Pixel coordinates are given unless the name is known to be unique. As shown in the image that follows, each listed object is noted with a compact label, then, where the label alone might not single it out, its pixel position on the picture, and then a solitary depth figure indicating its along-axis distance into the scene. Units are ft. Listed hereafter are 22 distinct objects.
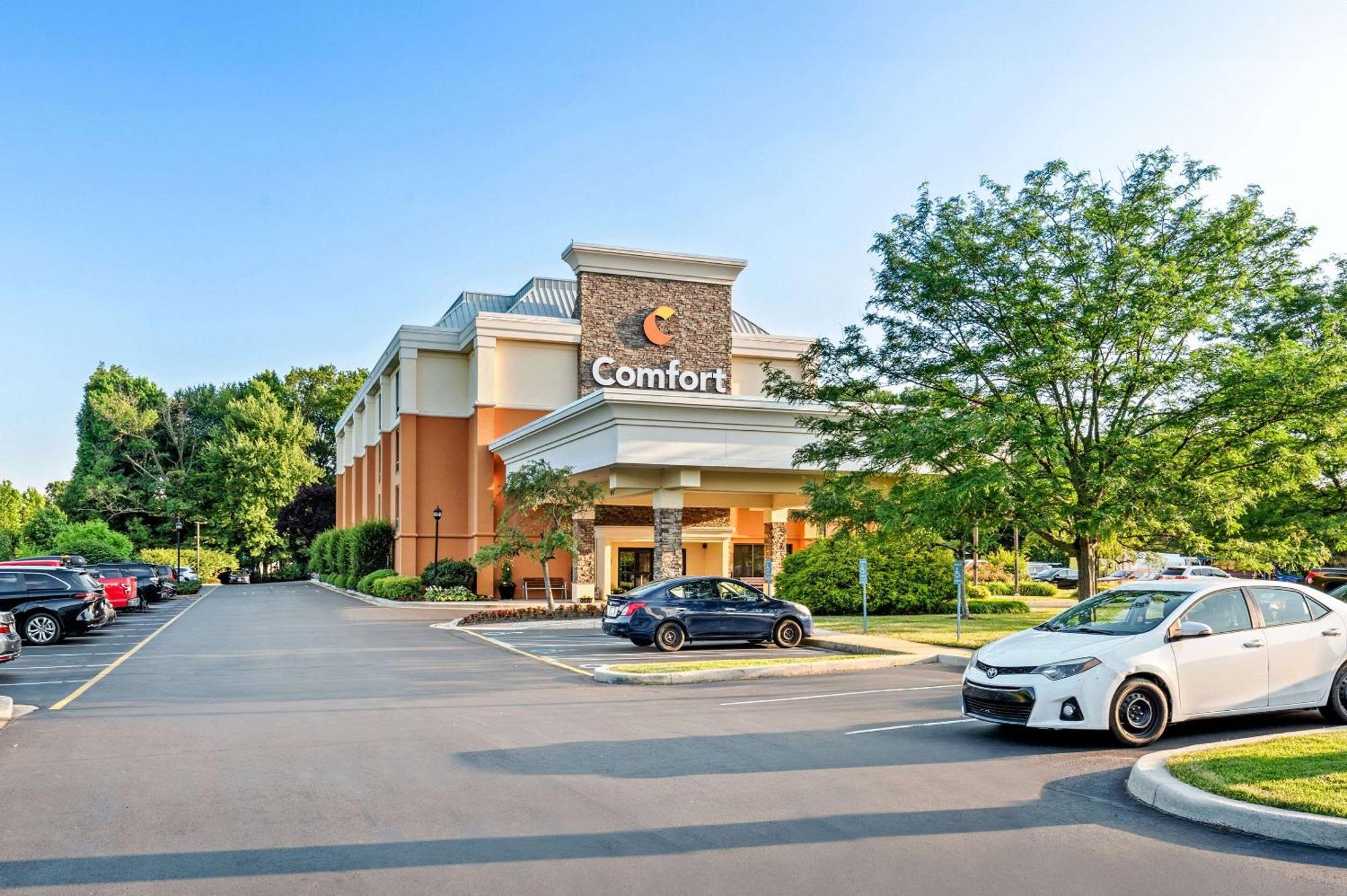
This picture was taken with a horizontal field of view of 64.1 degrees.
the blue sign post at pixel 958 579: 67.36
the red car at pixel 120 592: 109.29
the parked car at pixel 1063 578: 200.95
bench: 142.20
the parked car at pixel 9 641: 49.60
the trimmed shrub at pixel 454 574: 139.64
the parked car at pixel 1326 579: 107.04
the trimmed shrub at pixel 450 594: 135.03
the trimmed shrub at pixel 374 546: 168.86
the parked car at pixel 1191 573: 148.87
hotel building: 102.68
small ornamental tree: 109.29
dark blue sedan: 68.23
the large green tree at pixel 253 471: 264.93
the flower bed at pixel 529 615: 98.63
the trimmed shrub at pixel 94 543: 181.37
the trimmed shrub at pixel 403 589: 138.10
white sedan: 33.04
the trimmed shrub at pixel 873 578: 99.09
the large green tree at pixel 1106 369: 61.46
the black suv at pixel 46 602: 74.90
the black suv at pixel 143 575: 123.44
